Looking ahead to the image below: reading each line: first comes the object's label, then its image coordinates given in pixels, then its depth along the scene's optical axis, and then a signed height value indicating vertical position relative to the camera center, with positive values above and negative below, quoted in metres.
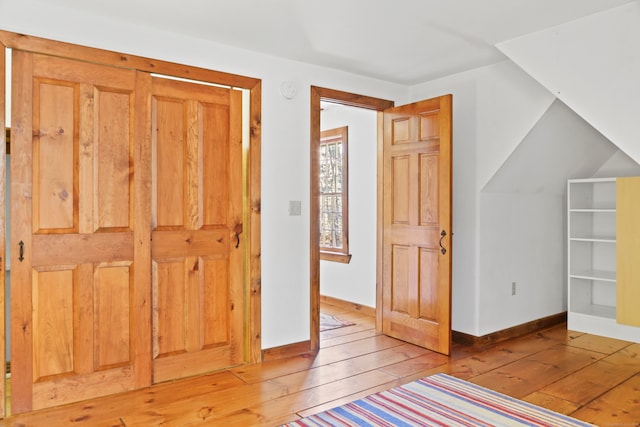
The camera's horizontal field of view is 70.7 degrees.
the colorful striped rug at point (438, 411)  2.43 -1.14
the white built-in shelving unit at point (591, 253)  4.32 -0.44
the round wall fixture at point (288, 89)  3.51 +0.94
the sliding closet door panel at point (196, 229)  3.03 -0.14
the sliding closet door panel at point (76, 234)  2.58 -0.16
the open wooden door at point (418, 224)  3.58 -0.12
